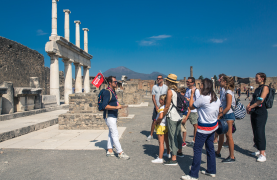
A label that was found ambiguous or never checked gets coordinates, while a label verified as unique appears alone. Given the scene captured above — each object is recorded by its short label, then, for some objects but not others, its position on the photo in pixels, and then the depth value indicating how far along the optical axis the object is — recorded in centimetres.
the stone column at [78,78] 1870
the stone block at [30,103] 949
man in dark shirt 391
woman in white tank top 361
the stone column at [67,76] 1586
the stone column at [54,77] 1347
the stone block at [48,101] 1141
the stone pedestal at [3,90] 755
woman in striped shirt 302
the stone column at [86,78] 2148
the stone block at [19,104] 889
